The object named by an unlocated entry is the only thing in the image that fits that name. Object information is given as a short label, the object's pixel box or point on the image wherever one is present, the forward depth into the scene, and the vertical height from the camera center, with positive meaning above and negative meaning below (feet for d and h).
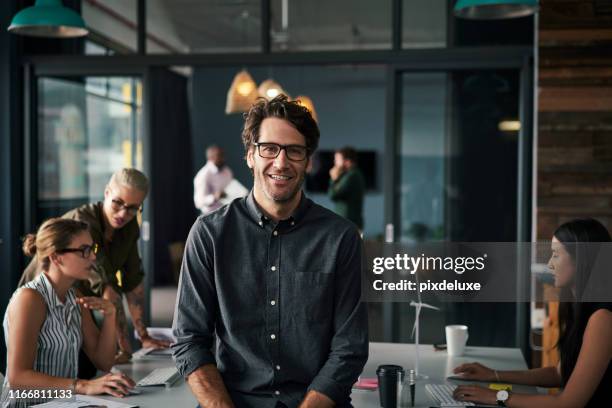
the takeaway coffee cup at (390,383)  7.61 -2.11
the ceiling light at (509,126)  16.66 +1.08
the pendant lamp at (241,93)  24.02 +2.55
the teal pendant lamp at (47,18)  12.76 +2.63
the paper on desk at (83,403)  7.46 -2.32
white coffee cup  10.11 -2.22
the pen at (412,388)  7.73 -2.19
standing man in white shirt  25.72 -0.31
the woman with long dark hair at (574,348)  7.86 -1.86
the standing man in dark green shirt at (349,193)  23.39 -0.61
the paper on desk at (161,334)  10.23 -2.19
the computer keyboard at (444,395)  7.78 -2.36
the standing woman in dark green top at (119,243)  10.00 -0.99
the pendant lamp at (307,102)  26.30 +2.51
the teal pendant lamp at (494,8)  11.38 +2.64
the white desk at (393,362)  7.82 -2.40
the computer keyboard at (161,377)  8.27 -2.30
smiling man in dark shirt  6.79 -1.08
